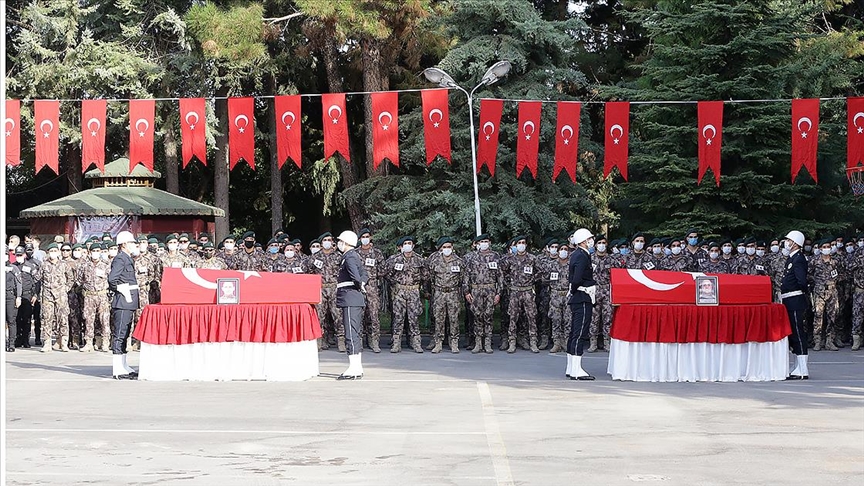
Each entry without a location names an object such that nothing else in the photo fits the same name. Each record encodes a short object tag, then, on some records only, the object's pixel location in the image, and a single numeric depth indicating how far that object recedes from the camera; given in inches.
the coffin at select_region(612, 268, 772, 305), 567.8
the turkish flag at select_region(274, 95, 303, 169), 882.1
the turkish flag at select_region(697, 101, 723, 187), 852.6
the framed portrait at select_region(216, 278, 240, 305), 575.2
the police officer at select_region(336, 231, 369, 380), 572.1
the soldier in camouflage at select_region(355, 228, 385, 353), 746.8
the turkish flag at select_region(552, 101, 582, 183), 880.3
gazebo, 1087.0
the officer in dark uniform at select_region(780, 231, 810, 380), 584.1
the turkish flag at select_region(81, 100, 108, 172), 879.1
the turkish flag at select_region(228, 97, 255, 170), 877.8
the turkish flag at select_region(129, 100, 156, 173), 876.6
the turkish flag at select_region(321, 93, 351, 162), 877.8
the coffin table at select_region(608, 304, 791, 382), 567.5
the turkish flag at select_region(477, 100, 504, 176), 897.5
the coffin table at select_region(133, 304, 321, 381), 573.6
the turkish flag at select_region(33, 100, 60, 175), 871.7
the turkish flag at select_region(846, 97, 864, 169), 832.3
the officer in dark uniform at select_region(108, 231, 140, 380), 582.2
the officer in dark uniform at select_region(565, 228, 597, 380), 572.1
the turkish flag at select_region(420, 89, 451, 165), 885.2
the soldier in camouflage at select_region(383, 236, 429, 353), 742.5
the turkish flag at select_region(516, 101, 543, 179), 888.3
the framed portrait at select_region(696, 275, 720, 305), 570.6
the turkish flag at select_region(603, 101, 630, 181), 868.3
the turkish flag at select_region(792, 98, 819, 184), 837.2
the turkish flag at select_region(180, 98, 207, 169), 880.3
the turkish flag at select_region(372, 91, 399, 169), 886.4
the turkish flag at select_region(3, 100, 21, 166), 874.8
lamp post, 875.4
